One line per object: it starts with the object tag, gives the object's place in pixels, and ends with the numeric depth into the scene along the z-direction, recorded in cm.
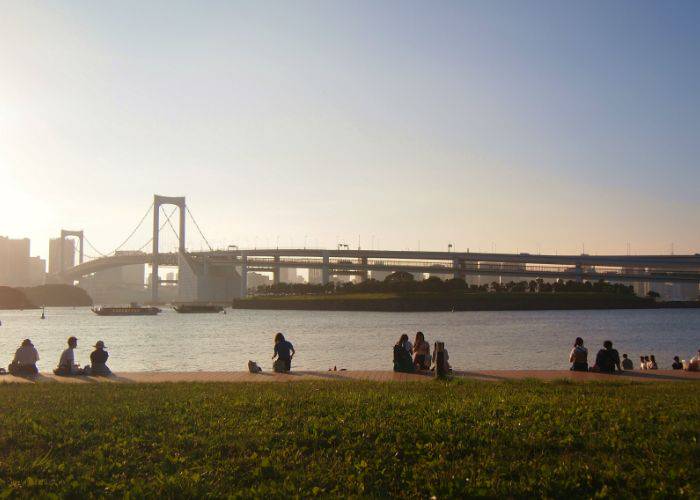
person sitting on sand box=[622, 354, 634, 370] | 1722
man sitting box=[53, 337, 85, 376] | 1484
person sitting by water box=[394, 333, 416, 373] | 1443
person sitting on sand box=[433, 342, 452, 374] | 1310
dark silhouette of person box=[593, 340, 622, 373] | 1441
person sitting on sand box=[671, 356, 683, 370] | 1758
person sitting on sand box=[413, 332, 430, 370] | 1538
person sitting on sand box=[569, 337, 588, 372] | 1497
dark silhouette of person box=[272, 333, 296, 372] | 1555
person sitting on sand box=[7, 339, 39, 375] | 1481
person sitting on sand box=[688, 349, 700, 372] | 1544
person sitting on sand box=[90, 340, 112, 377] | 1504
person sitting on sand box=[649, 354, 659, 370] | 1834
